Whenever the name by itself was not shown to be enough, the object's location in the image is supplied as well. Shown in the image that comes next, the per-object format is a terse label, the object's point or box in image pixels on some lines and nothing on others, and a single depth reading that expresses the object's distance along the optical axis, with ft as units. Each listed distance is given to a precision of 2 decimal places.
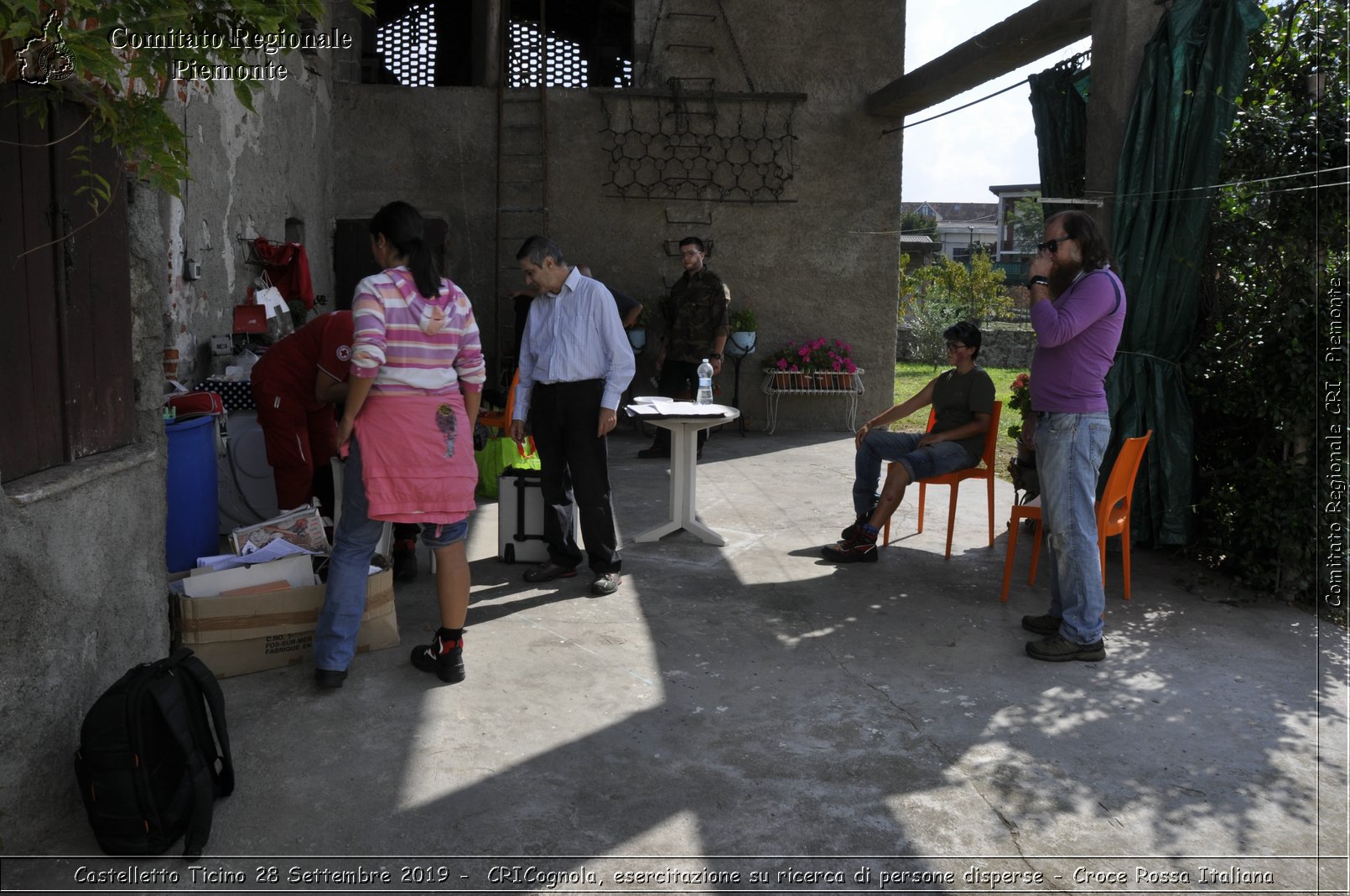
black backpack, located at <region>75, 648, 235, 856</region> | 9.02
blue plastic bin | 16.39
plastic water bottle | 21.42
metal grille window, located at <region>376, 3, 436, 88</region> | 39.45
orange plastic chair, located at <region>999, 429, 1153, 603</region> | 15.97
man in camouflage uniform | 30.12
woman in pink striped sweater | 11.91
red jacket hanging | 24.62
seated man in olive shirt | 18.66
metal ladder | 34.04
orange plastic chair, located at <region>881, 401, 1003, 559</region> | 18.70
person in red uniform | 17.19
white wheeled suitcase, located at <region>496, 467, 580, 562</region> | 18.25
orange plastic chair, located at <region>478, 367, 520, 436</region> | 23.40
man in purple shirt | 13.96
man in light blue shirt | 16.38
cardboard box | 12.71
